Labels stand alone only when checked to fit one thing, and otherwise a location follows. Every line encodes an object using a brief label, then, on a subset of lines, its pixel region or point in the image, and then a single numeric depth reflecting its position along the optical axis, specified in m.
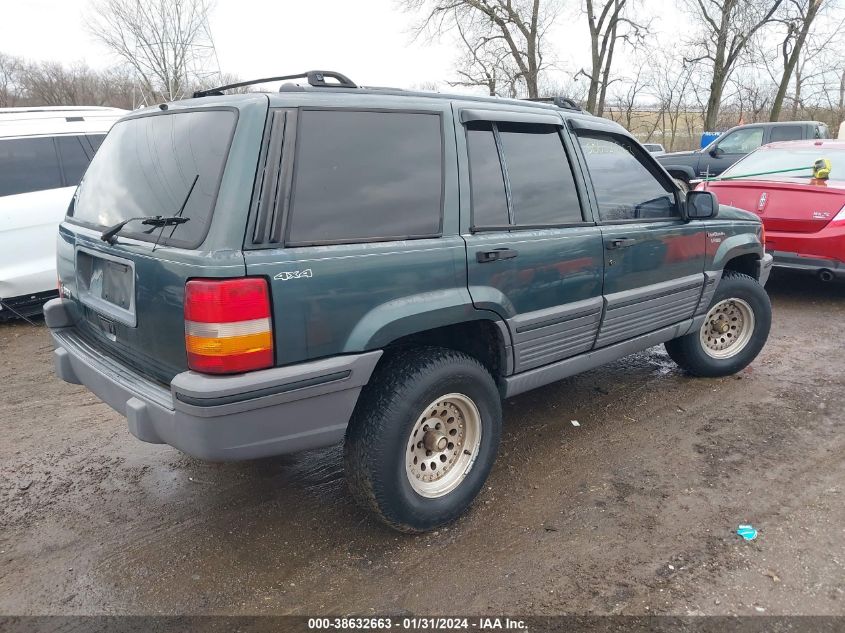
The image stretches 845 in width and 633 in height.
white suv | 5.85
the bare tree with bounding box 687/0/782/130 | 23.59
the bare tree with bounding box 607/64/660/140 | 29.30
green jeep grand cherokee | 2.27
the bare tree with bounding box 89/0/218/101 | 20.92
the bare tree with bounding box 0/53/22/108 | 35.88
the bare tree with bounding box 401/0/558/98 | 25.34
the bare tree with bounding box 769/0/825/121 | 23.19
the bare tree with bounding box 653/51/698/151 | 29.89
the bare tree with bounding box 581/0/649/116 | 25.19
